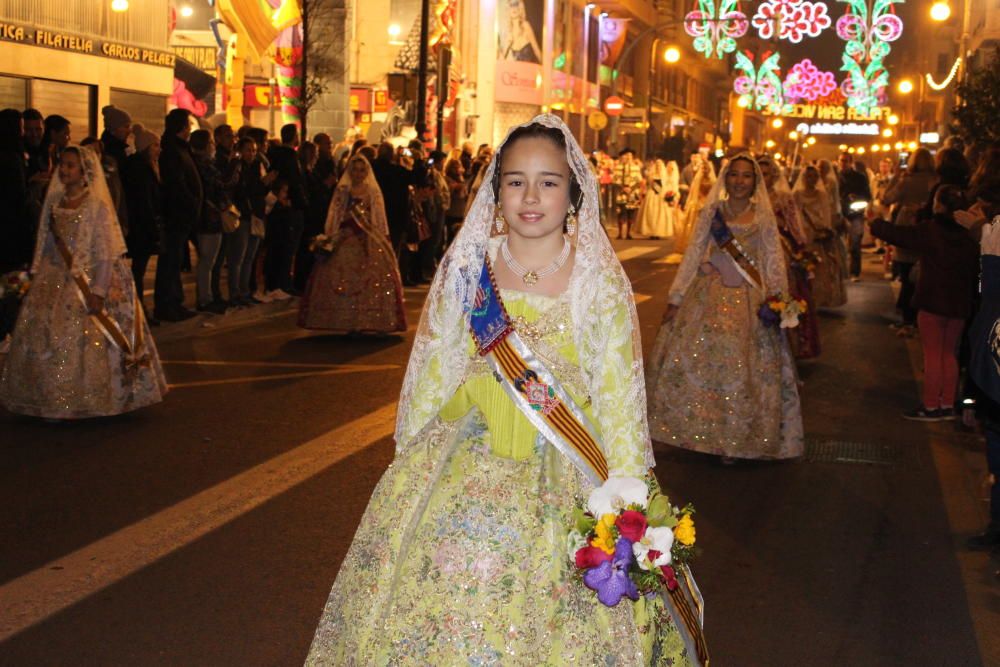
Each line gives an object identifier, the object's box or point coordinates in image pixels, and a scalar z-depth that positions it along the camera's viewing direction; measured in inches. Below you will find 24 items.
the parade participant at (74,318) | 352.2
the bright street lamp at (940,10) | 1155.9
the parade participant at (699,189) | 882.8
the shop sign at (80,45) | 763.4
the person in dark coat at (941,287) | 393.4
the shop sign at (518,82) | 1651.1
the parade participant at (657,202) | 1336.1
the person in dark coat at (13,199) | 469.7
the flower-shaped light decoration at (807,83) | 2687.0
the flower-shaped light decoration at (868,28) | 1695.4
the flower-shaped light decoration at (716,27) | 1791.3
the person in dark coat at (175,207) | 544.7
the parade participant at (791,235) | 463.5
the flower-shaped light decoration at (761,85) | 2477.9
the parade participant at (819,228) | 663.8
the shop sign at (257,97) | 1331.1
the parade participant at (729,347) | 335.0
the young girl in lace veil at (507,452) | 140.9
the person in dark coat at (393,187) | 705.6
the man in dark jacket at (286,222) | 641.6
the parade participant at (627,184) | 1300.4
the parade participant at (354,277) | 526.6
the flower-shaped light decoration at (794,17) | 1707.7
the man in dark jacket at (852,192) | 869.8
